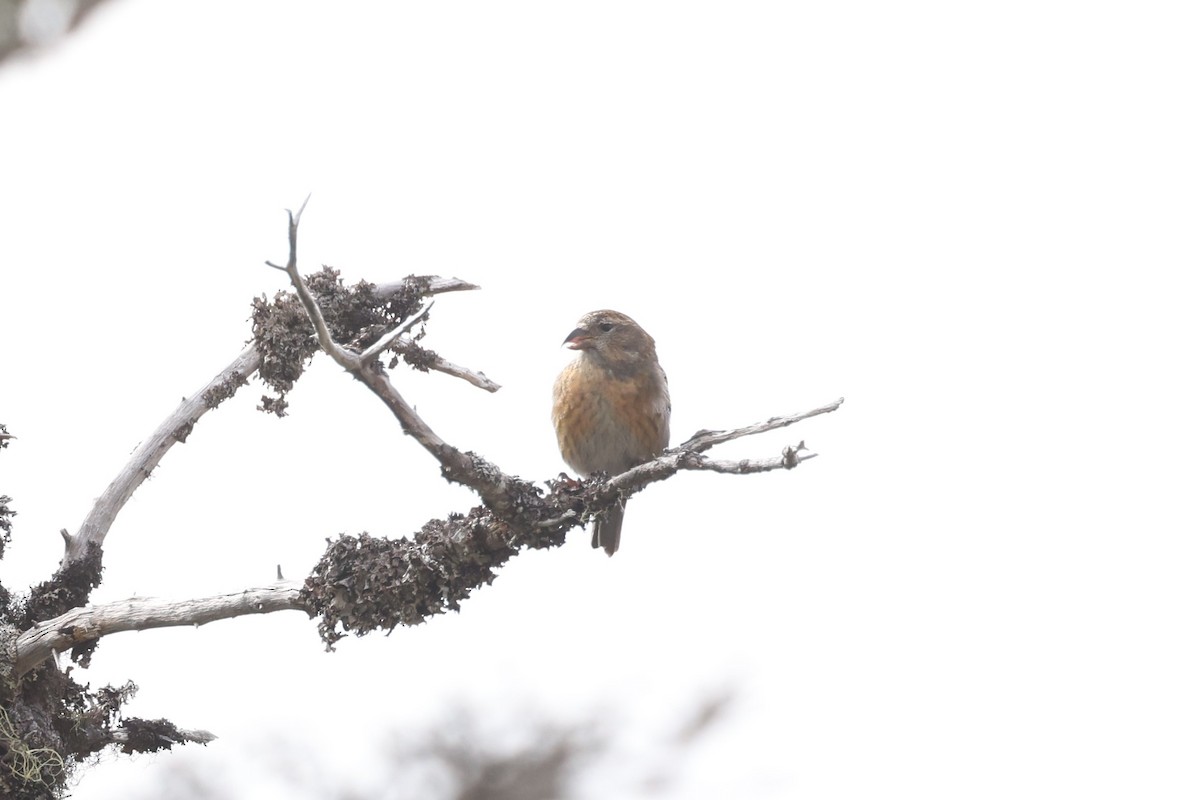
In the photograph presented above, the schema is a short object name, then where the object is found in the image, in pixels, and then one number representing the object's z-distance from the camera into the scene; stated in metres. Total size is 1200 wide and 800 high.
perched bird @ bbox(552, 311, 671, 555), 13.09
